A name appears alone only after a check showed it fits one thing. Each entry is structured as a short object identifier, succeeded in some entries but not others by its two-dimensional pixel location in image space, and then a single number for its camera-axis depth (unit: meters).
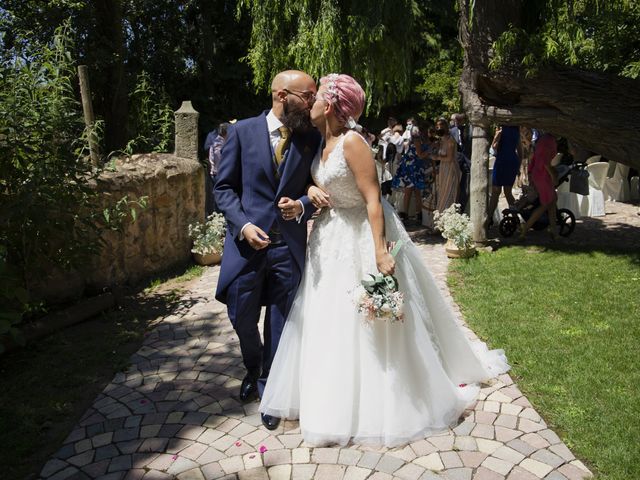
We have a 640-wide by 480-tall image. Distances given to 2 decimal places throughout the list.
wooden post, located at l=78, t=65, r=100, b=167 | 6.56
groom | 3.43
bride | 3.30
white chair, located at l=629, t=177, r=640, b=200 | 12.01
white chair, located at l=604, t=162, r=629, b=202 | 11.86
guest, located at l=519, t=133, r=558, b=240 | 8.15
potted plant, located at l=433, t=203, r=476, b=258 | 7.72
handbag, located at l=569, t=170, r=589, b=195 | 9.61
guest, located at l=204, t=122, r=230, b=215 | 9.56
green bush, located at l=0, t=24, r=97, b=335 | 4.69
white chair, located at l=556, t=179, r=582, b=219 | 10.24
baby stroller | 8.83
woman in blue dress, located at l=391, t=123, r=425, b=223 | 9.85
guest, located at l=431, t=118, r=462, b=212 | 9.08
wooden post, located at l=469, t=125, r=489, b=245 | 7.95
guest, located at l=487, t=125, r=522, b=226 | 9.08
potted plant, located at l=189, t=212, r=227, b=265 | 7.83
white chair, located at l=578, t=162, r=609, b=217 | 10.39
